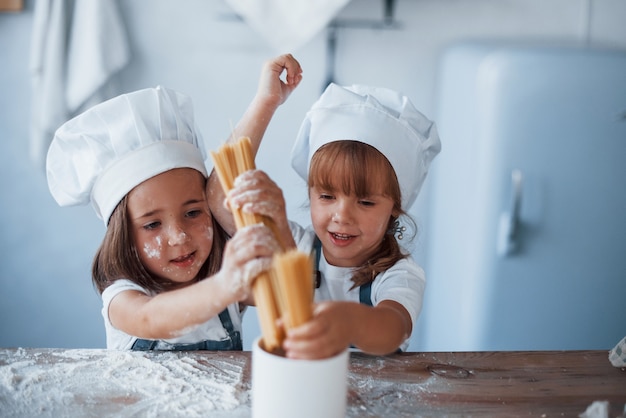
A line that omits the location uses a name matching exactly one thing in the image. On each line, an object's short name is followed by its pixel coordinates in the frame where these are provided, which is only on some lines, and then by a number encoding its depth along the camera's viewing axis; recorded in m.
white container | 0.63
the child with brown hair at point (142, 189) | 1.05
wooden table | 0.78
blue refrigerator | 1.71
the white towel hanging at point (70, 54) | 1.90
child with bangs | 1.14
